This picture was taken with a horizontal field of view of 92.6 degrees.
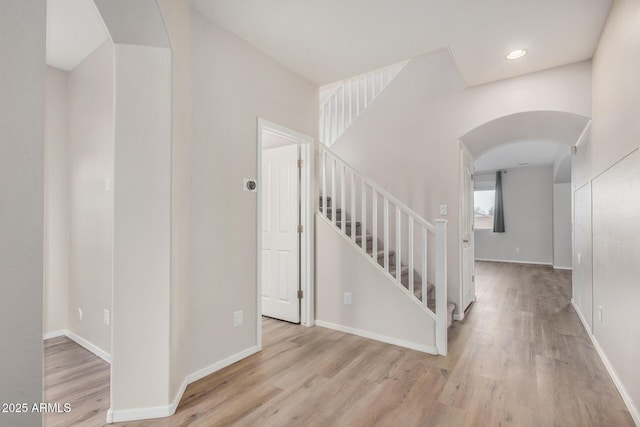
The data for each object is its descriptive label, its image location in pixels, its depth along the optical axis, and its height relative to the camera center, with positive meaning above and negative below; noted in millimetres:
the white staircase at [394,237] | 2766 -248
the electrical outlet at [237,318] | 2588 -875
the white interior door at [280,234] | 3516 -215
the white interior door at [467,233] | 3844 -240
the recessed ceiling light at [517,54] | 2775 +1490
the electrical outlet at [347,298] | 3271 -886
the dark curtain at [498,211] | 8500 +123
